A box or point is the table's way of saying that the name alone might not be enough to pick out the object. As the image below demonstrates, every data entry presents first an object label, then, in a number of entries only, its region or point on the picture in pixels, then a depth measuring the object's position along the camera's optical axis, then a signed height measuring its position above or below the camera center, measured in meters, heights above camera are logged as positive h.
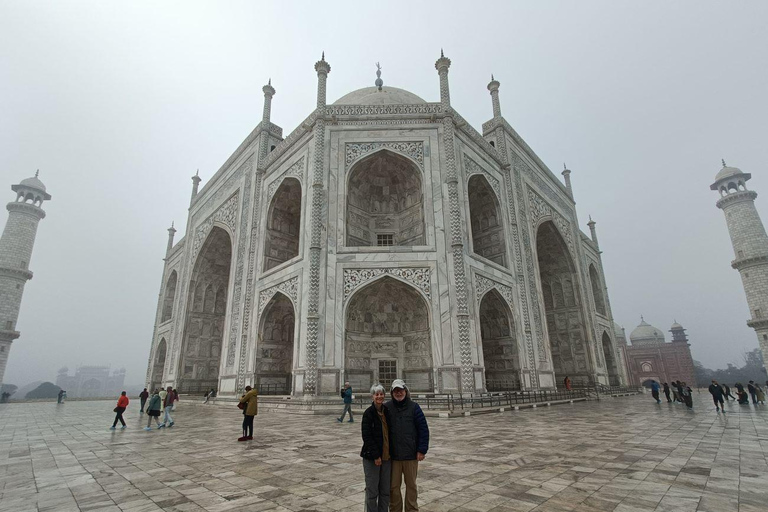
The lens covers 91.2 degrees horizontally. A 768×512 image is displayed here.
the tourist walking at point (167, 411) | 9.24 -0.90
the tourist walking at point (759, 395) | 14.13 -1.28
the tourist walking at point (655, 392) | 14.99 -1.16
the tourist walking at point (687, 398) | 12.27 -1.17
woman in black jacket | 2.80 -0.67
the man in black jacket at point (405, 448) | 2.84 -0.59
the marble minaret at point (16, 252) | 30.09 +10.07
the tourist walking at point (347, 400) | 9.73 -0.78
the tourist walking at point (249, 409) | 6.86 -0.69
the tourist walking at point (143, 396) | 12.57 -0.75
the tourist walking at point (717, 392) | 11.33 -0.92
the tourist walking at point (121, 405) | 9.03 -0.73
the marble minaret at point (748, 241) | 31.42 +10.04
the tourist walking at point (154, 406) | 8.84 -0.76
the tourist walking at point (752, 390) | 14.06 -1.12
